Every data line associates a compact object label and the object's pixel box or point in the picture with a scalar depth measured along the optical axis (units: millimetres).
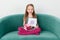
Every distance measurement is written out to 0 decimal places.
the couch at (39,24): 2570
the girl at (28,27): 2705
